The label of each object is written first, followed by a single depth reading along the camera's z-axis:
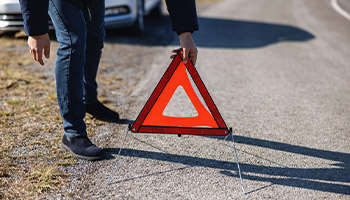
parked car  6.42
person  2.51
